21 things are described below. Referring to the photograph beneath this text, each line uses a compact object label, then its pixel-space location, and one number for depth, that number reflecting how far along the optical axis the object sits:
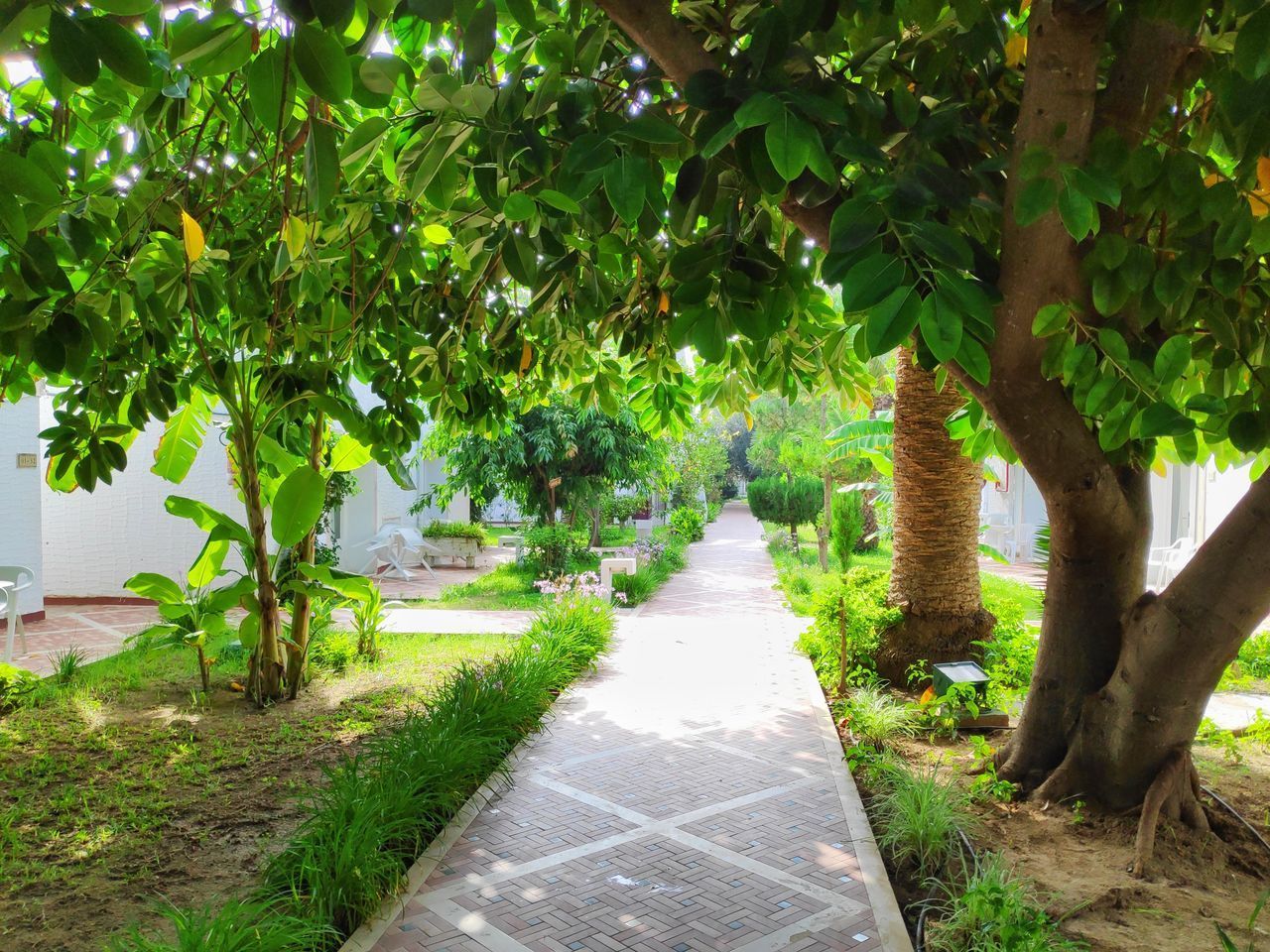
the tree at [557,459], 18.56
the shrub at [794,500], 33.78
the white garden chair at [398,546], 18.62
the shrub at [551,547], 17.78
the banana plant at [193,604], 7.20
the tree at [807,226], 2.00
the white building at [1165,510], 13.19
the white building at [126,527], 14.69
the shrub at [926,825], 4.44
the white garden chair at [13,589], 8.99
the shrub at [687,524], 28.56
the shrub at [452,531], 21.33
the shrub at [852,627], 8.62
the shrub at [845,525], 15.12
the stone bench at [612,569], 14.97
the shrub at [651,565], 15.77
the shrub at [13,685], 7.50
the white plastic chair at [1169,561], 13.80
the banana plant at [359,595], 7.49
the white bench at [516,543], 19.14
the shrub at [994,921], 3.24
